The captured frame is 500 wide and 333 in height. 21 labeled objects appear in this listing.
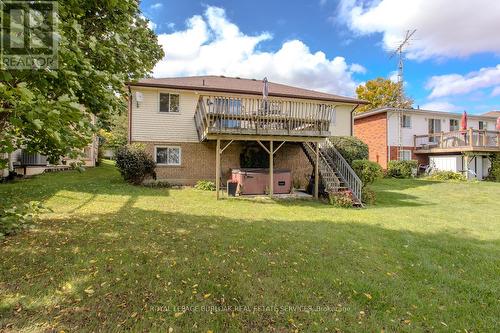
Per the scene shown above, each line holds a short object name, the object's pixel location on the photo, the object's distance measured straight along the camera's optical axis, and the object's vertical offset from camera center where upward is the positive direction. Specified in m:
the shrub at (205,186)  12.91 -0.96
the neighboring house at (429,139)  19.27 +2.29
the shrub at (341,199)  9.94 -1.25
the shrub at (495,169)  19.83 -0.09
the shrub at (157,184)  12.59 -0.85
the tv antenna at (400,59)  21.91 +10.67
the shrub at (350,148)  13.70 +1.05
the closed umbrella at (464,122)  19.76 +3.52
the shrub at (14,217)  4.62 -0.92
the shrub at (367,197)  10.84 -1.26
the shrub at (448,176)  19.03 -0.61
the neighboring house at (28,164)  13.96 +0.12
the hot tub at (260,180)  11.16 -0.58
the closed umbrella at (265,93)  10.53 +3.14
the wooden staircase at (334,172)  10.69 -0.22
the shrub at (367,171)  11.17 -0.16
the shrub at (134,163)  12.15 +0.17
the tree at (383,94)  35.59 +10.21
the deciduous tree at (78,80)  2.83 +1.11
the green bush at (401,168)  20.02 -0.04
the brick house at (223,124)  10.33 +1.96
